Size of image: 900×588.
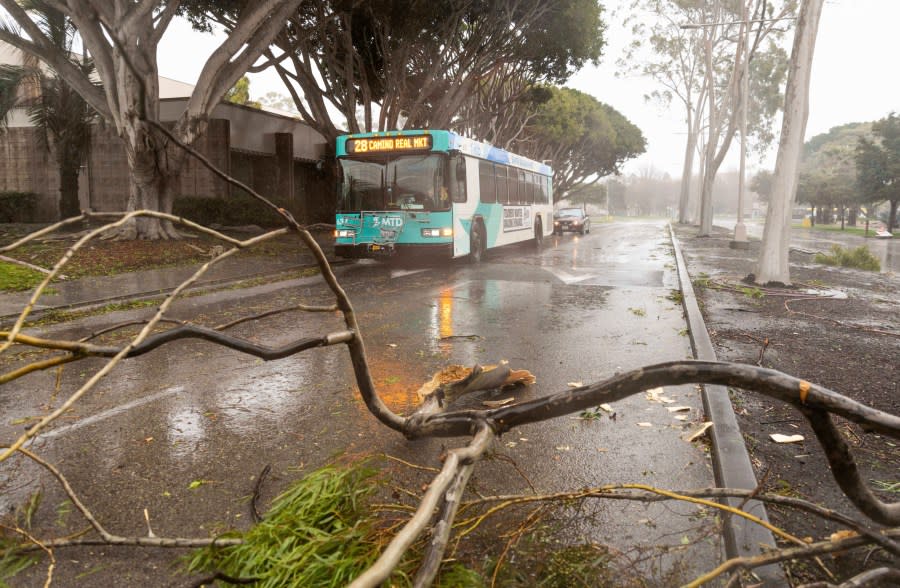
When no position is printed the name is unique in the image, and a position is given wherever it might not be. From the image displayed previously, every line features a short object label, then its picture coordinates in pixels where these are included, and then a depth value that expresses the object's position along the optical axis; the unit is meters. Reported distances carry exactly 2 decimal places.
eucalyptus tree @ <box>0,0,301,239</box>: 15.80
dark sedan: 39.47
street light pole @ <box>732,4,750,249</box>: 25.78
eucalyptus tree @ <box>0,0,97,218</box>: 22.77
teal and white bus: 16.70
